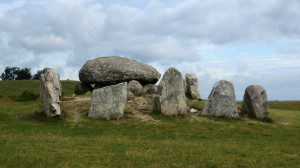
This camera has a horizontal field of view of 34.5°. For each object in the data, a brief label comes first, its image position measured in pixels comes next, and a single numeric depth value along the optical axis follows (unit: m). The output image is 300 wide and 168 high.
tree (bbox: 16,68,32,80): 93.38
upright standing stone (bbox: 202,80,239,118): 32.75
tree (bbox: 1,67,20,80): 96.06
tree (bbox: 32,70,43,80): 90.29
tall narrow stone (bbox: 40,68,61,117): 30.38
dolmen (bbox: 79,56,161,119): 38.47
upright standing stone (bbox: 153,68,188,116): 32.25
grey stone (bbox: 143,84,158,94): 39.09
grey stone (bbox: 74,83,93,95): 41.50
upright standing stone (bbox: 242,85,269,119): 33.88
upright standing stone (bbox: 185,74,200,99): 42.51
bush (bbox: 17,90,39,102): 42.62
